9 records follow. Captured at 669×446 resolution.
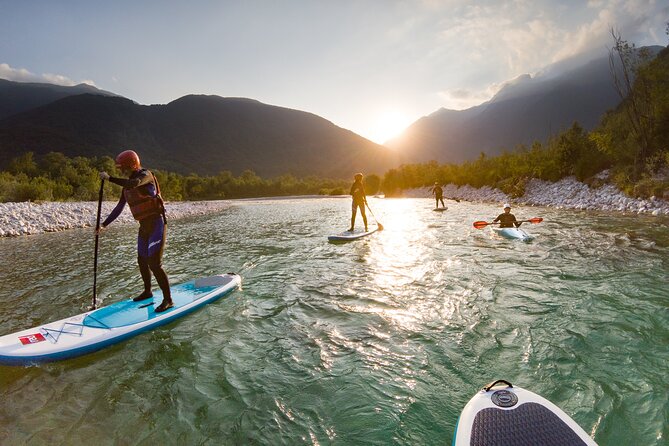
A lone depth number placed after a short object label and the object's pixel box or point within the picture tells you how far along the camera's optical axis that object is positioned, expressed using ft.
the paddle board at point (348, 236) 53.16
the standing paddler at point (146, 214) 21.44
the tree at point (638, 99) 102.73
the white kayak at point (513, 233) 47.37
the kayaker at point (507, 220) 52.95
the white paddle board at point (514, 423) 9.47
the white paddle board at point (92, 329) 17.71
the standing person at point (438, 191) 107.63
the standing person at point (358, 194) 56.24
